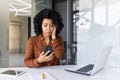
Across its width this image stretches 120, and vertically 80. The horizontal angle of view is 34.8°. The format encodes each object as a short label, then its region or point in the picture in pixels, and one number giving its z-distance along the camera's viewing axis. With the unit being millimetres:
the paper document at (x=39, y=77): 1094
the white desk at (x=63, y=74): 1142
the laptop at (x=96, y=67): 1197
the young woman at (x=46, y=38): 1625
